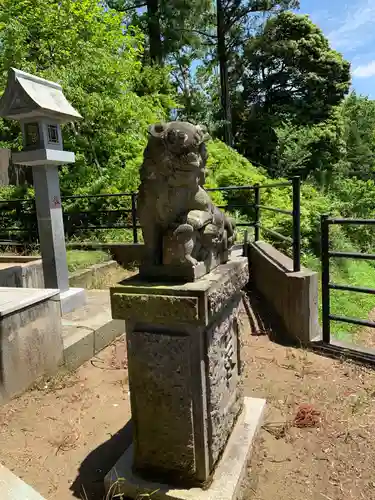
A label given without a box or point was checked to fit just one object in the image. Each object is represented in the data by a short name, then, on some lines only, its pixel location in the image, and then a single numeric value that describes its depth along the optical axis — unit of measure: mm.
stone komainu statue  1904
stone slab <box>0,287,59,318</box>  2955
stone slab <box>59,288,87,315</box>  4492
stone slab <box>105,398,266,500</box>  1936
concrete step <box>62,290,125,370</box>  3629
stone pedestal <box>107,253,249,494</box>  1835
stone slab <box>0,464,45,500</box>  1429
